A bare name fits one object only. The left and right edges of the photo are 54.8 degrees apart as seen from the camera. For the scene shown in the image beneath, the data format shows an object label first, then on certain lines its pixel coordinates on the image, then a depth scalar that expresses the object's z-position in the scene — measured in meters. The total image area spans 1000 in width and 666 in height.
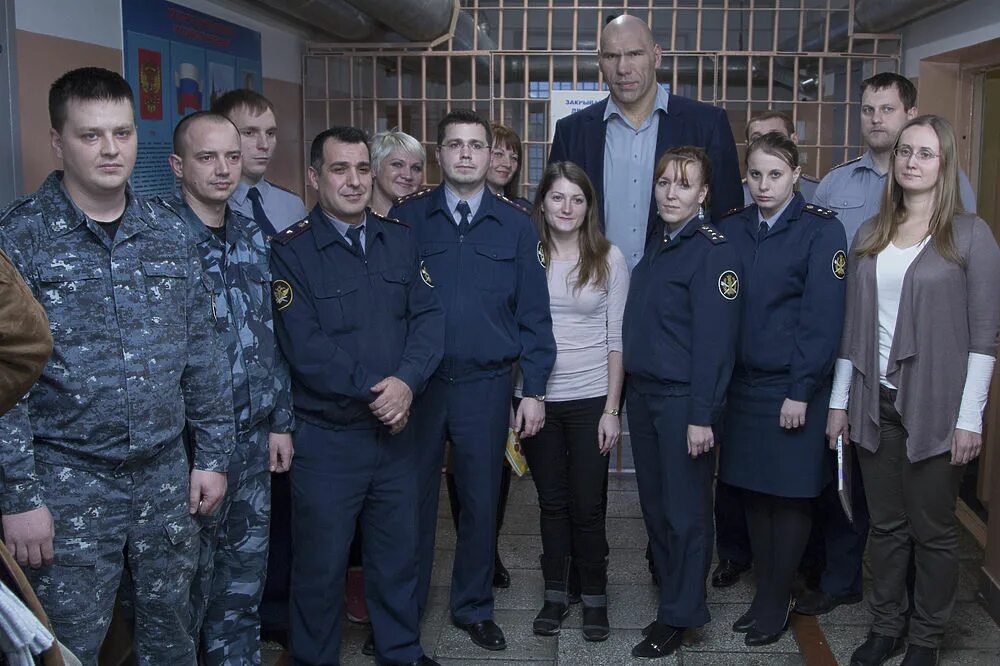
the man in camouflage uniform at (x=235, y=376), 2.48
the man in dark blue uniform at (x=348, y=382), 2.65
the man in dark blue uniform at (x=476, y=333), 2.95
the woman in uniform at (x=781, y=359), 2.88
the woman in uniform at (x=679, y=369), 2.82
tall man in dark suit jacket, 3.37
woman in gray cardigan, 2.69
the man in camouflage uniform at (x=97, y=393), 2.01
